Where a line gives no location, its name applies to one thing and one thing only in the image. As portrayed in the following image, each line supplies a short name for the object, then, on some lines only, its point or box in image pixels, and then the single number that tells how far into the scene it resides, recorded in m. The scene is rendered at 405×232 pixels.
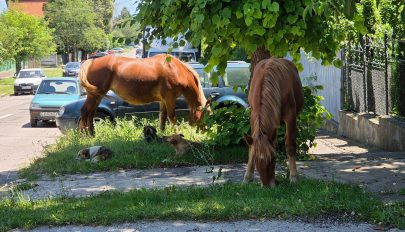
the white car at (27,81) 41.06
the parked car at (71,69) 52.20
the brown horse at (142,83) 12.38
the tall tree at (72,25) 78.44
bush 9.93
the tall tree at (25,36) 48.78
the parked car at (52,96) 20.69
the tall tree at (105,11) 101.29
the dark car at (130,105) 14.49
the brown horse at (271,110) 6.68
